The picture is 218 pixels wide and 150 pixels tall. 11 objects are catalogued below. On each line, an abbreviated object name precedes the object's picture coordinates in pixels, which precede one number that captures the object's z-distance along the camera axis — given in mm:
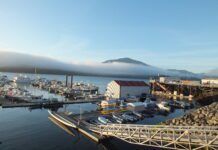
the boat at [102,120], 24002
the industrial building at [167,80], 57708
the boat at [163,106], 33535
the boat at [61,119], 22190
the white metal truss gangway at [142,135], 13027
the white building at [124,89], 41934
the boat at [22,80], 87622
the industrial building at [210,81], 50612
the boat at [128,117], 25862
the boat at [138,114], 27869
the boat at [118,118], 25032
